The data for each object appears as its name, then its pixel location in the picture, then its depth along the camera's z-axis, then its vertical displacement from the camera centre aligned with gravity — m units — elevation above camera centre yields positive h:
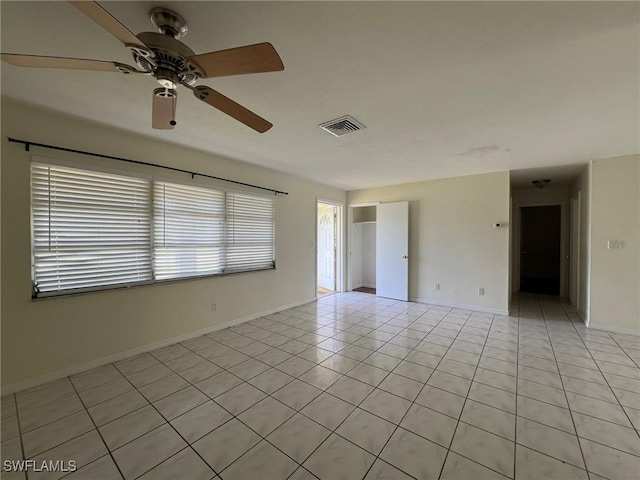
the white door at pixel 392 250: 5.41 -0.26
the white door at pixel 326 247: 6.58 -0.23
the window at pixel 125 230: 2.40 +0.09
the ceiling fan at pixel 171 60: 1.19 +0.89
